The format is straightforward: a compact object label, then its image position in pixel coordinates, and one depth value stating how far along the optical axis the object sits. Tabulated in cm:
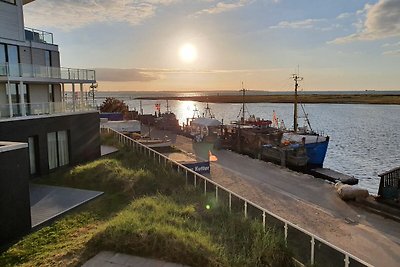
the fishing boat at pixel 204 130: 4400
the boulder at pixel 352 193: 2019
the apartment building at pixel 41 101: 2009
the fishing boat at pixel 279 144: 3491
